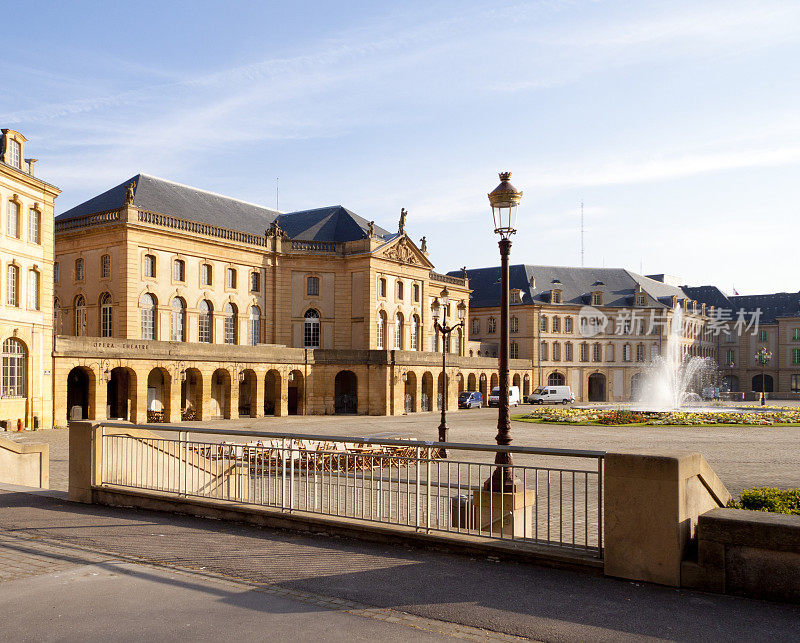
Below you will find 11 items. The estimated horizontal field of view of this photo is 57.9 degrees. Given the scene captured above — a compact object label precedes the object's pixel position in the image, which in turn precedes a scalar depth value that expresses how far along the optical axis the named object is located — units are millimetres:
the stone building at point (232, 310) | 41250
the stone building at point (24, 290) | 32312
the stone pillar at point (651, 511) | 6504
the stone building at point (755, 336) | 97562
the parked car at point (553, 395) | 66188
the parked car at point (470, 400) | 61906
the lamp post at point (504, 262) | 11109
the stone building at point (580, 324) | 83312
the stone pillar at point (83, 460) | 11344
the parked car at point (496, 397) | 63156
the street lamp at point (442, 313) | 24391
